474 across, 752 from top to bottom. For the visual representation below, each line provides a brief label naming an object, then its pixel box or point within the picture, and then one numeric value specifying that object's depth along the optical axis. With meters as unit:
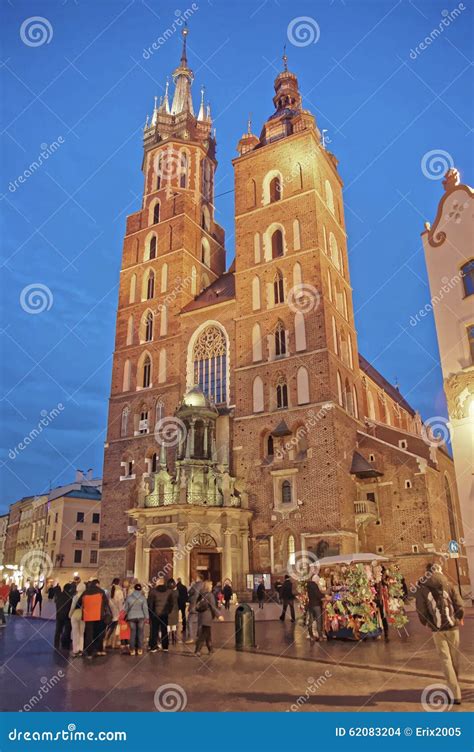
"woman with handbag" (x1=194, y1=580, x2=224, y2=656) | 10.95
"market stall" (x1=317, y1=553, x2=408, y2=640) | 13.29
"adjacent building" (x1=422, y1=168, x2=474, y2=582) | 19.05
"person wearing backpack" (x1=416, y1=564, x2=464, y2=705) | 6.93
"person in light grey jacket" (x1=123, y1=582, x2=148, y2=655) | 11.34
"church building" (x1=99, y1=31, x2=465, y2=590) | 26.22
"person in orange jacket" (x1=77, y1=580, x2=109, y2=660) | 11.14
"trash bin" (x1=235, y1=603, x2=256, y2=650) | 11.91
